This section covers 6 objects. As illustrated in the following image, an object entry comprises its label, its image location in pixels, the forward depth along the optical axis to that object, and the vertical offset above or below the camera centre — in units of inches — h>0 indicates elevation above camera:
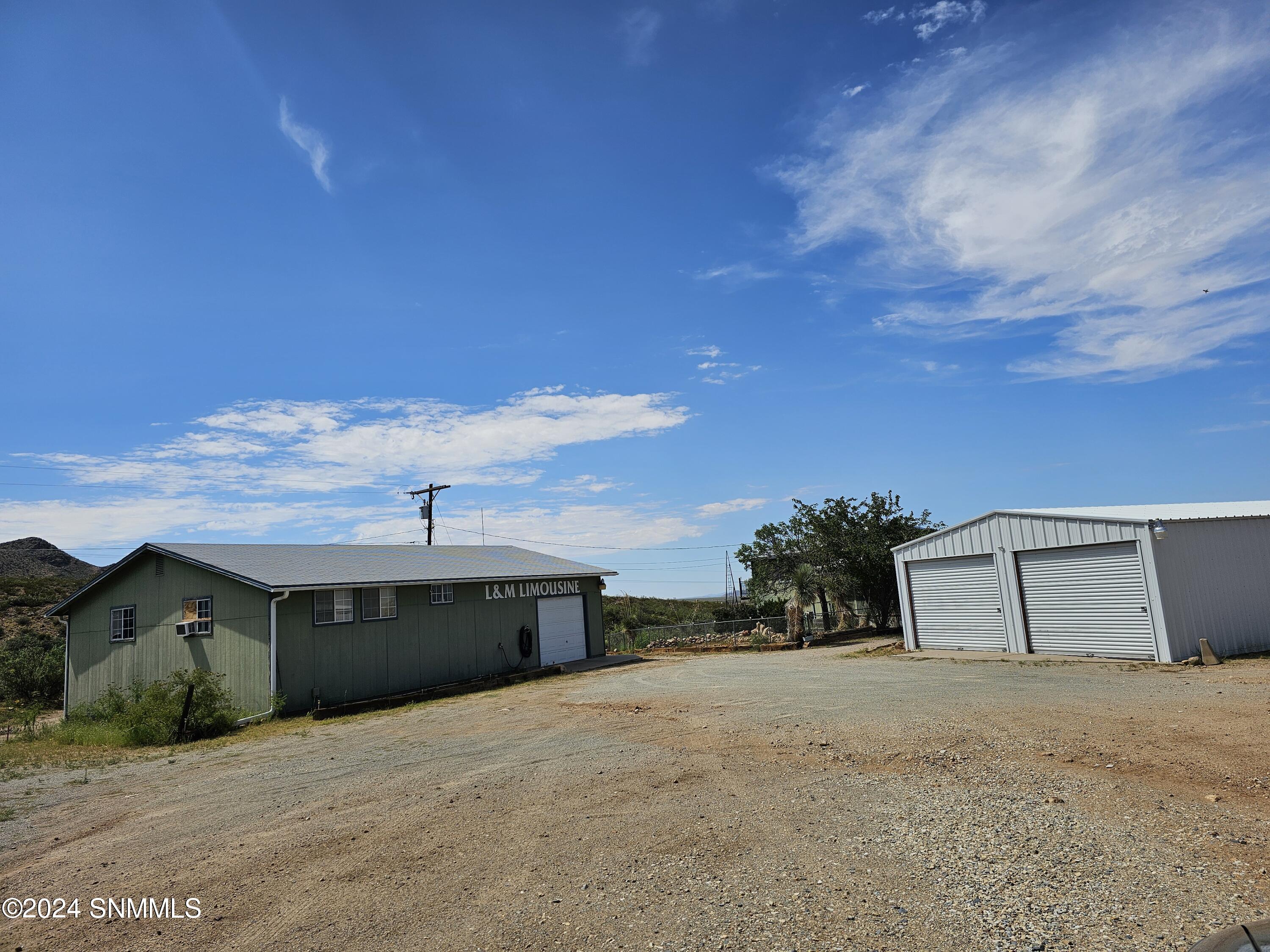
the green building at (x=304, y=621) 628.1 -5.4
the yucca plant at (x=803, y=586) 1192.2 -11.9
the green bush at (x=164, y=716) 517.0 -64.5
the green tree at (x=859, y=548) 1110.4 +42.7
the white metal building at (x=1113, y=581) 608.7 -22.2
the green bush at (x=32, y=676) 877.2 -46.7
